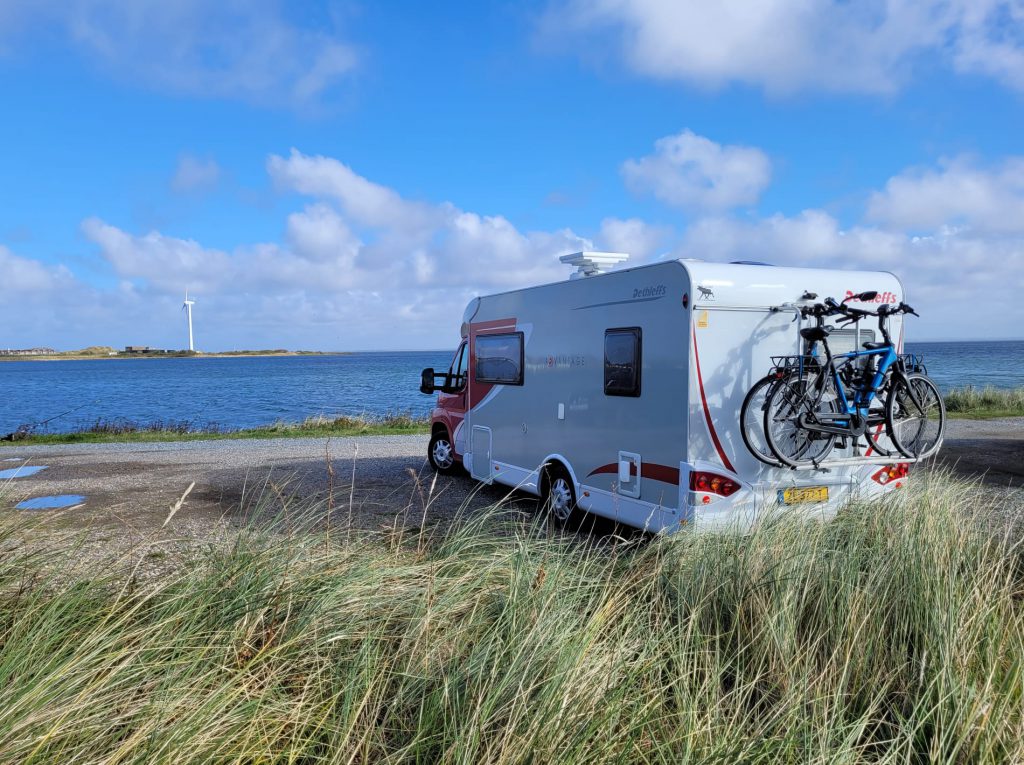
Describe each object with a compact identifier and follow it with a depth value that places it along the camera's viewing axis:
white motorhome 5.70
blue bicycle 5.60
